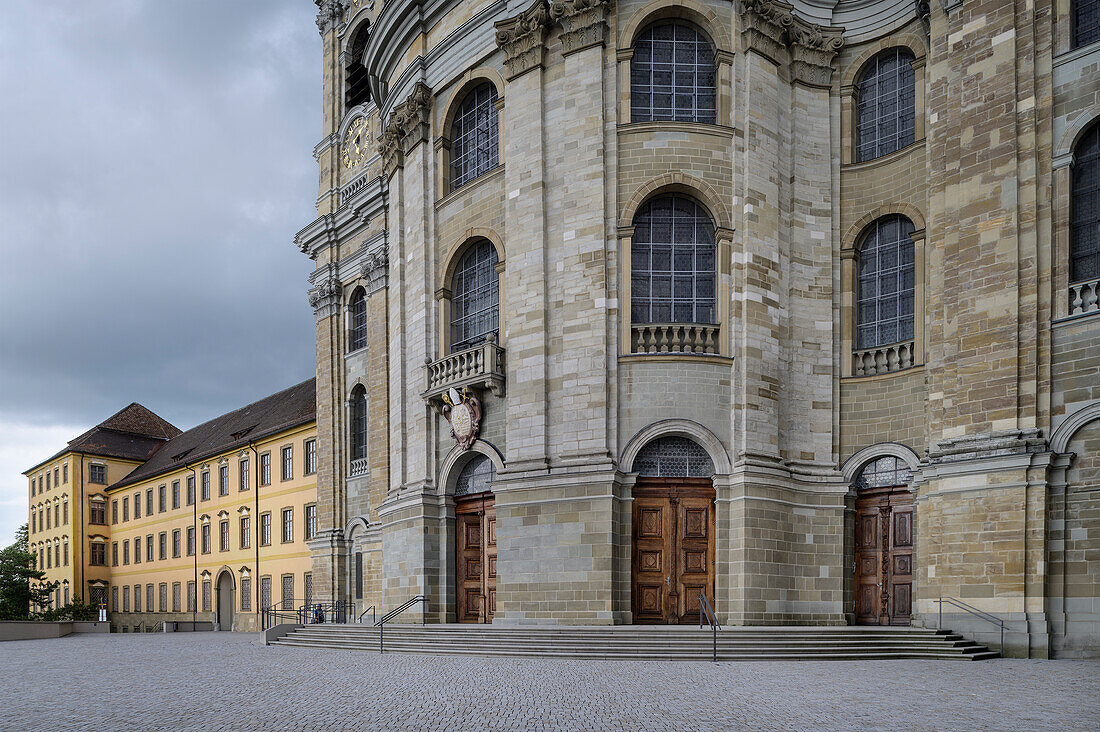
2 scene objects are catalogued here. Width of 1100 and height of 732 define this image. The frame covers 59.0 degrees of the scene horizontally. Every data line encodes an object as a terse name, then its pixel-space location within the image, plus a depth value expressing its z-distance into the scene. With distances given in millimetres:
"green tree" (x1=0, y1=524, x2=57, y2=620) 56250
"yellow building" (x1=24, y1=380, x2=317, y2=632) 45312
